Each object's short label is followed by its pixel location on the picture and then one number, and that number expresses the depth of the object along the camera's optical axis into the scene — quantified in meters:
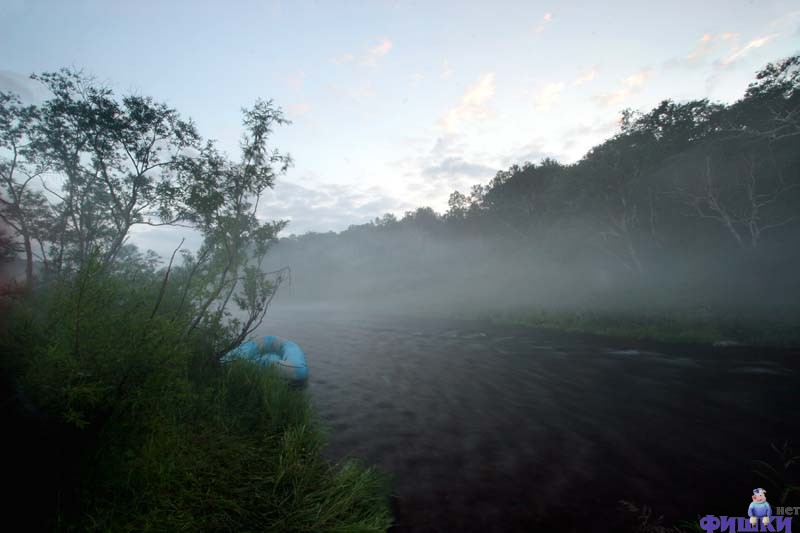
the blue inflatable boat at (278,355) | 10.24
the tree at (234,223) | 8.72
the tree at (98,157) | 15.05
